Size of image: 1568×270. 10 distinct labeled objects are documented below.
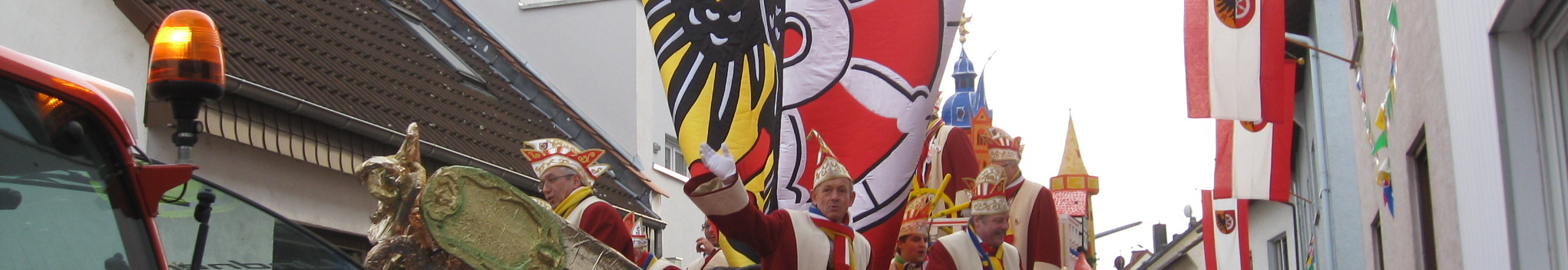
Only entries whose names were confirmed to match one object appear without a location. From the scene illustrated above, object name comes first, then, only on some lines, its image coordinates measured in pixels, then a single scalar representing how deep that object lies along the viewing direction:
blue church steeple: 12.33
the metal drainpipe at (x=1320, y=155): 17.39
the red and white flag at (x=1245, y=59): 13.47
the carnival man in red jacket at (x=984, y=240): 8.21
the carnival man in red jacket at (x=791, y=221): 6.11
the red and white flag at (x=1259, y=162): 15.92
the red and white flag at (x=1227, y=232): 18.81
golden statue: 5.25
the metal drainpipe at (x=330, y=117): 8.90
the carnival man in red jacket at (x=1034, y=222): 9.23
